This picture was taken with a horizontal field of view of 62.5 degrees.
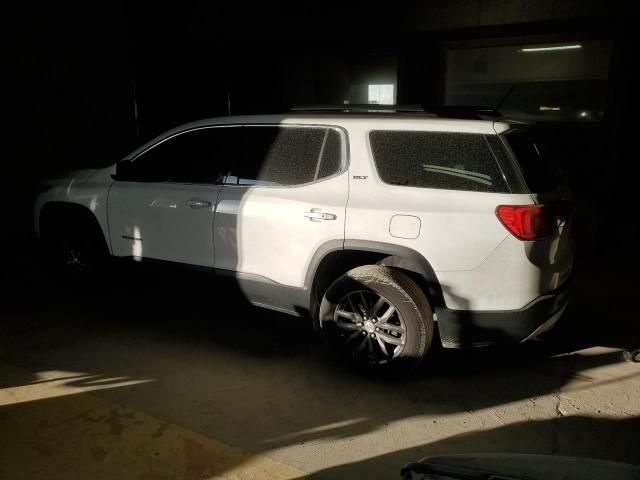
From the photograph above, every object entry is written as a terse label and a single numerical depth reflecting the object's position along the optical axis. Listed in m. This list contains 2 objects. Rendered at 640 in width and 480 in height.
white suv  3.26
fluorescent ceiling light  6.86
